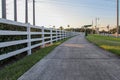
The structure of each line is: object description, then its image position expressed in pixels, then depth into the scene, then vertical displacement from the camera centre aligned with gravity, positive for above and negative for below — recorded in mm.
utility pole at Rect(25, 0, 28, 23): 8935 +2874
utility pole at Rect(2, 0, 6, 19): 5314 +1877
